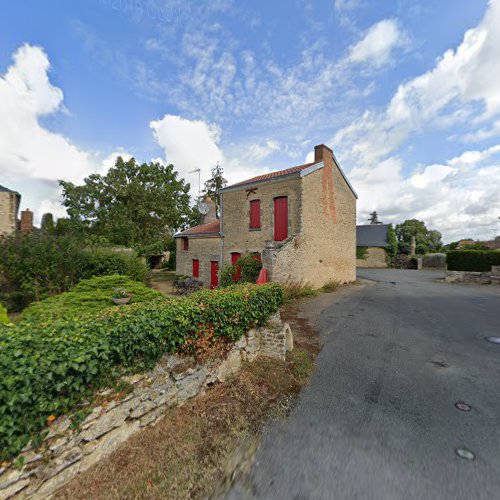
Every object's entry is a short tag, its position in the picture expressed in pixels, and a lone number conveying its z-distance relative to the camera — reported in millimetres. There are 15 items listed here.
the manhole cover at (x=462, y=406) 3705
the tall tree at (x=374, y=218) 58812
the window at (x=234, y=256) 14024
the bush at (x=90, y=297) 5543
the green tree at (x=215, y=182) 29391
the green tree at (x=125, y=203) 18984
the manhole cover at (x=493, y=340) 6145
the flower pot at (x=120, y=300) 6418
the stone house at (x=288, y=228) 11825
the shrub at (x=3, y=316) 4036
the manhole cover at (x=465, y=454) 2852
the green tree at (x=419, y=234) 44775
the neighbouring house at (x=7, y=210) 14383
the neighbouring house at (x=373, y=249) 31938
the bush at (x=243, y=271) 11383
